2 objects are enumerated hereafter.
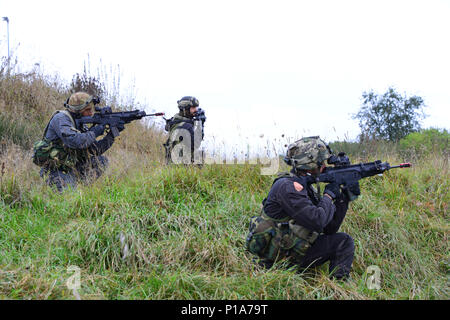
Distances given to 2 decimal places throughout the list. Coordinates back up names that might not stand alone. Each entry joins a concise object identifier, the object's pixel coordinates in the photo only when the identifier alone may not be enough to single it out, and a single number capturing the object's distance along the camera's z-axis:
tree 15.52
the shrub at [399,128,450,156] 12.55
